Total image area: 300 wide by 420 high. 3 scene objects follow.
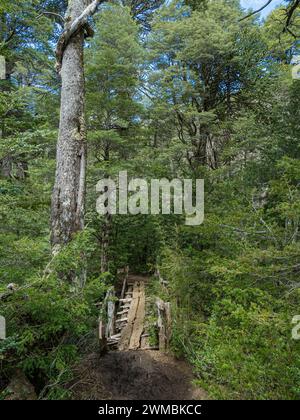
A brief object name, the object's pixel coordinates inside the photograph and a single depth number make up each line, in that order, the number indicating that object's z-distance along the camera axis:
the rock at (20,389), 3.01
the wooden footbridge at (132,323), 5.65
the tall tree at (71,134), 4.27
